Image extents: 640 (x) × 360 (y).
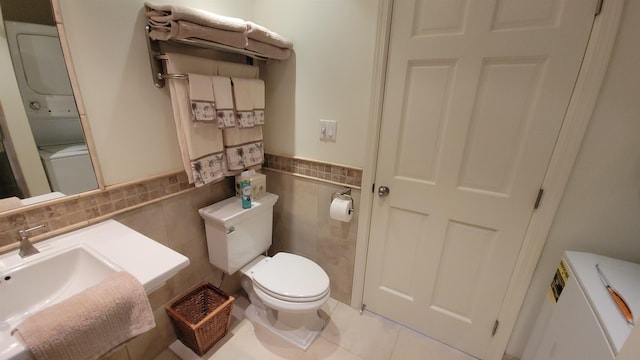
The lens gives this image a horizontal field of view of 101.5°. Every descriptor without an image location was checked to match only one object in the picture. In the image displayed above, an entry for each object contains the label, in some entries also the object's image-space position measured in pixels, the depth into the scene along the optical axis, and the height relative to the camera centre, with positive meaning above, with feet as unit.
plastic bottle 4.97 -1.56
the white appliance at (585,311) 2.63 -2.12
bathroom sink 2.73 -1.81
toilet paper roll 5.03 -1.91
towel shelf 3.76 +0.67
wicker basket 4.55 -3.80
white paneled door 3.43 -0.47
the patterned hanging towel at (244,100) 4.61 +0.07
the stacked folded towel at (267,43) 4.24 +1.04
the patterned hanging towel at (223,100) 4.28 +0.05
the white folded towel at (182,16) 3.37 +1.12
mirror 2.85 -0.18
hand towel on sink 2.05 -1.85
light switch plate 4.98 -0.42
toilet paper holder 5.16 -1.69
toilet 4.53 -3.03
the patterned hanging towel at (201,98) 3.93 +0.07
